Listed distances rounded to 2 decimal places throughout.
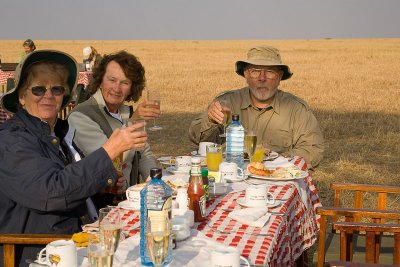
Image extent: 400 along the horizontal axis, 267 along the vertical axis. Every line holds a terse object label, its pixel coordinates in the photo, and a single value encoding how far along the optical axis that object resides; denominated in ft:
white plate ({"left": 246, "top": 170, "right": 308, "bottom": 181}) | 13.46
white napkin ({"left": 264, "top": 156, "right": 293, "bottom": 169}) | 14.90
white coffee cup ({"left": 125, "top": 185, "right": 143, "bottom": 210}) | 10.80
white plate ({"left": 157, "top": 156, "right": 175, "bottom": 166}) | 14.83
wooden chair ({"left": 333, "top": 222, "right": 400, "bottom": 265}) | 11.34
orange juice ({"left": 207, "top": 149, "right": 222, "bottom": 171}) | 13.76
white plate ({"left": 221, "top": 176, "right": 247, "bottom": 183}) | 13.30
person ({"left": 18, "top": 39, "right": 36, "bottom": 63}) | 51.57
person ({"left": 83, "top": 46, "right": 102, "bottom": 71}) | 45.29
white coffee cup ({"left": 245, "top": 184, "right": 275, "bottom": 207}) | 11.03
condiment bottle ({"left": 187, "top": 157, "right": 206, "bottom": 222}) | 10.11
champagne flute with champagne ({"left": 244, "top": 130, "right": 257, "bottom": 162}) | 14.70
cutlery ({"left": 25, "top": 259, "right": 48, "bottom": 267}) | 7.97
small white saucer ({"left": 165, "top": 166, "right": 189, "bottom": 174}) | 14.12
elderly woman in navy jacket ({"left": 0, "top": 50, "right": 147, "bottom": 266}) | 9.71
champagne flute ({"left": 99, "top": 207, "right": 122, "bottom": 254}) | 7.64
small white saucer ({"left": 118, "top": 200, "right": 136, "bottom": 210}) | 10.72
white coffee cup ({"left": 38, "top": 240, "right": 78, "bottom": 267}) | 7.62
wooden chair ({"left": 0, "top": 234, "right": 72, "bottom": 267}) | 9.66
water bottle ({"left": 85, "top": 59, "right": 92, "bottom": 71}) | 44.09
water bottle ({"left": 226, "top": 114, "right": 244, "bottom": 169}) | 14.71
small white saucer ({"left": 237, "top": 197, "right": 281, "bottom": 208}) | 11.08
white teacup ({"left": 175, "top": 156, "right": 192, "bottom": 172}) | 14.32
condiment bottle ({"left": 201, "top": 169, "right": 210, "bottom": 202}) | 10.91
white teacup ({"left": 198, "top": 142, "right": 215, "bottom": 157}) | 16.12
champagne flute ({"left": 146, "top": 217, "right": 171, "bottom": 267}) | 7.26
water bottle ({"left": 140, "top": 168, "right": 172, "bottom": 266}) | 8.04
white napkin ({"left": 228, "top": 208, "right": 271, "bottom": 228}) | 9.98
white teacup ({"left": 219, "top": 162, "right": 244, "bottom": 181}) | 13.39
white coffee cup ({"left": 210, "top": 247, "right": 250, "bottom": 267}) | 7.49
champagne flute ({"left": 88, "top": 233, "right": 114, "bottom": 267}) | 7.26
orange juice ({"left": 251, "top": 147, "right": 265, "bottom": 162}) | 14.98
